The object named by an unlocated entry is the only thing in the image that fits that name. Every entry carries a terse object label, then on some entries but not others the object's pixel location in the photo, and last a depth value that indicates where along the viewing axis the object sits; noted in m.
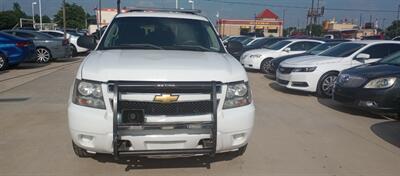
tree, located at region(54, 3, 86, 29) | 81.32
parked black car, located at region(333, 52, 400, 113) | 7.36
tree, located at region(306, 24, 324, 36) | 81.31
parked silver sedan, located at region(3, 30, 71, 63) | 17.61
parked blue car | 14.09
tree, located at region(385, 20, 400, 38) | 67.51
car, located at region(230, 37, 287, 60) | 19.38
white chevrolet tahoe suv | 3.82
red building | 88.81
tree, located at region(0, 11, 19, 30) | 71.99
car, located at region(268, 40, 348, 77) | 13.44
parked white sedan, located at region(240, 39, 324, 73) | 15.61
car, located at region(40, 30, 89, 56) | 22.87
